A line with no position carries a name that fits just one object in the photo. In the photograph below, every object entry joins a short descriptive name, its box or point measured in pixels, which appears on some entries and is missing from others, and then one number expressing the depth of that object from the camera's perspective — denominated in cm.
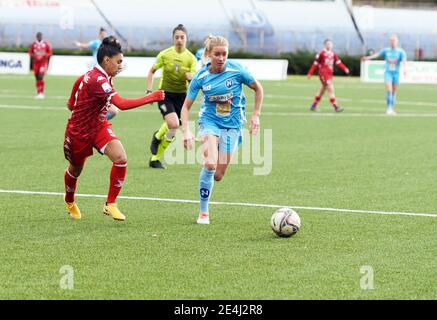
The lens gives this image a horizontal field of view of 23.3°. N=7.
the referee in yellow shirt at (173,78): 1709
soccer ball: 1031
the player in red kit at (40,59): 3506
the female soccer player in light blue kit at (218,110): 1135
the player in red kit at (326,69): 3147
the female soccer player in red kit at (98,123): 1113
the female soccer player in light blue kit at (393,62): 3141
